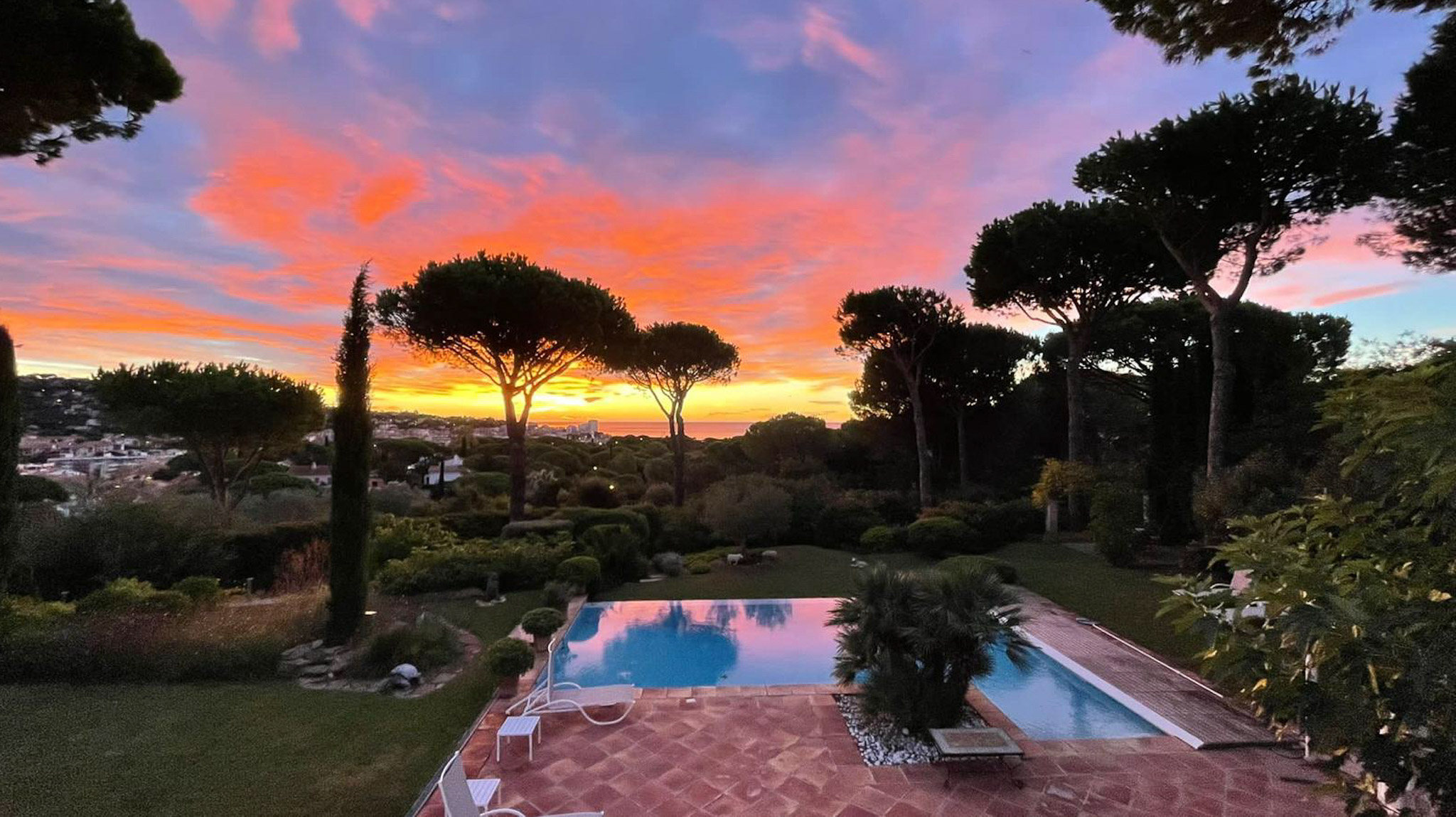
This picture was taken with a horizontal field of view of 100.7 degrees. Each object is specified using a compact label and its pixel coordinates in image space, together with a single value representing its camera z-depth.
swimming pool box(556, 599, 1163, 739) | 6.70
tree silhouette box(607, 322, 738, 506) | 22.22
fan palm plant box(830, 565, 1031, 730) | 5.57
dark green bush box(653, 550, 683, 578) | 13.42
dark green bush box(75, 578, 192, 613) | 7.54
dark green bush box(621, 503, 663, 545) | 15.53
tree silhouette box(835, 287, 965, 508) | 19.81
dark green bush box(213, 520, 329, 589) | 10.65
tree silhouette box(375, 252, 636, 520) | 15.23
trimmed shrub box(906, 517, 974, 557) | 14.93
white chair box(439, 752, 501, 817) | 3.70
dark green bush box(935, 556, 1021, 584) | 11.73
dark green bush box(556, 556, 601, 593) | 11.23
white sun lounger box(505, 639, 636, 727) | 6.07
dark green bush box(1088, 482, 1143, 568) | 12.48
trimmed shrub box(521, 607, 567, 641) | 7.70
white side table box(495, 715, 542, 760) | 5.26
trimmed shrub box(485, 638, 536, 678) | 6.72
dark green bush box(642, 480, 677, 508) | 20.98
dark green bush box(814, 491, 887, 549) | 16.61
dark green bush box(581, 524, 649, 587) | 12.66
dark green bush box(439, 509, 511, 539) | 14.87
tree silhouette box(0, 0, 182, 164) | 5.12
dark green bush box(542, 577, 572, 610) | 10.56
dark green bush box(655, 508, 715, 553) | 15.81
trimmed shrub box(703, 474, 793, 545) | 15.75
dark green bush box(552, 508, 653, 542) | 14.79
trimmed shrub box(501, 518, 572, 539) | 14.55
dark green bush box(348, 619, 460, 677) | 7.13
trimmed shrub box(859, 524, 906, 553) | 15.52
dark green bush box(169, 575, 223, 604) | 8.22
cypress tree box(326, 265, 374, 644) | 7.83
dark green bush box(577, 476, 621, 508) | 19.81
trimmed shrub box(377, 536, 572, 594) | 10.85
